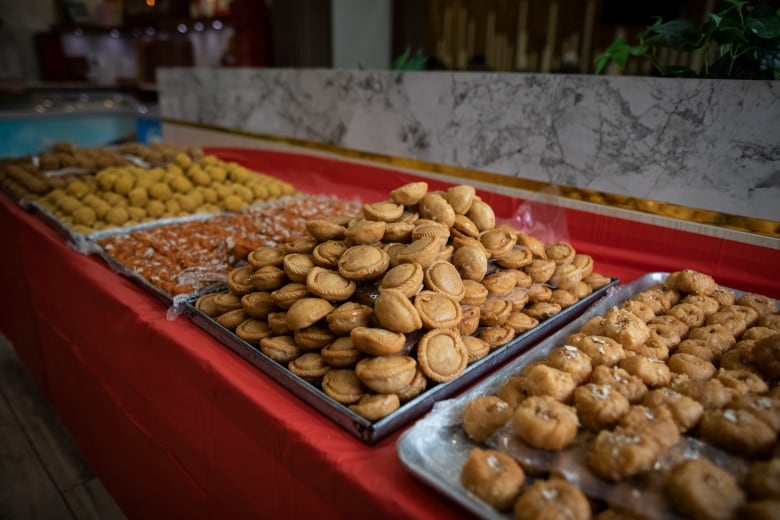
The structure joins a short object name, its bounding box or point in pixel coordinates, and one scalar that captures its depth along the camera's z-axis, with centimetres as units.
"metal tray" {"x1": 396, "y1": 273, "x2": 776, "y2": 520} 94
